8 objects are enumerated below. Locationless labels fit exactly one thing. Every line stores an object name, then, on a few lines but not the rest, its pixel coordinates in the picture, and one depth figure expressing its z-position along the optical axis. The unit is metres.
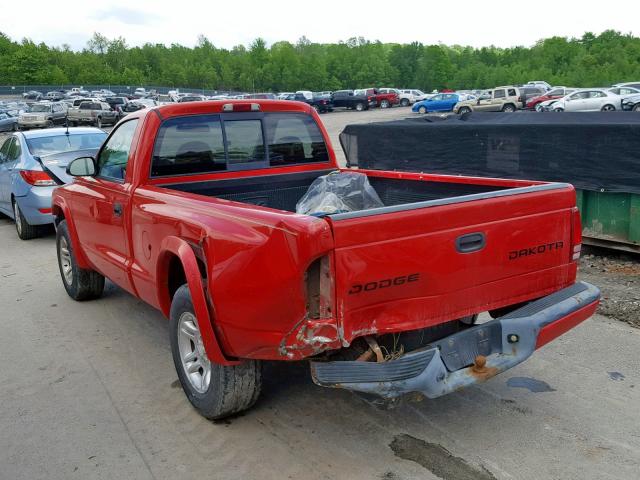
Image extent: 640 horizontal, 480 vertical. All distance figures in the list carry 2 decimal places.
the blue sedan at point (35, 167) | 9.72
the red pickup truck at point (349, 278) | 3.12
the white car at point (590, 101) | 35.31
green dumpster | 7.14
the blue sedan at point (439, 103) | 51.31
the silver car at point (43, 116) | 41.59
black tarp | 7.28
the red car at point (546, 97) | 44.86
